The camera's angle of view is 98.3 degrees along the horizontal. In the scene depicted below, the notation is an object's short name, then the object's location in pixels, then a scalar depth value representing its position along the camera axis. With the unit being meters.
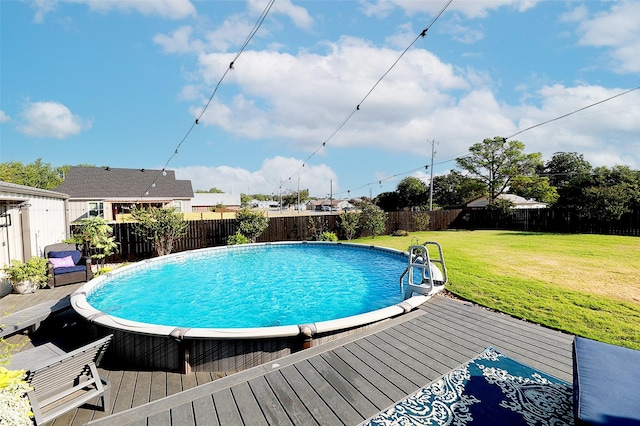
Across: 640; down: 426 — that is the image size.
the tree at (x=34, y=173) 29.20
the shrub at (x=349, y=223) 14.51
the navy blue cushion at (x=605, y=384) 1.61
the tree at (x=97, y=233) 7.99
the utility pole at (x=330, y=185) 42.97
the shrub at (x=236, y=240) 11.80
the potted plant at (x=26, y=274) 5.91
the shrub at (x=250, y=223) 12.16
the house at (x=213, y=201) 36.59
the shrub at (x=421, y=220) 18.05
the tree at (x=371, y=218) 15.13
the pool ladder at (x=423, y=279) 4.79
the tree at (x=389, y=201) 46.94
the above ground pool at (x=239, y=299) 3.19
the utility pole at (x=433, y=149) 26.55
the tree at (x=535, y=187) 24.69
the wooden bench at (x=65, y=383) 2.19
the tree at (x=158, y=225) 10.22
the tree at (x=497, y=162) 25.88
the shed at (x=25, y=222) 6.04
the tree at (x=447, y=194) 40.77
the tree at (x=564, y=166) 37.34
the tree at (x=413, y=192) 43.84
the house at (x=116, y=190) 18.88
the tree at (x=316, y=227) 14.18
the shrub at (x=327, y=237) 13.35
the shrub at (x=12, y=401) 1.41
